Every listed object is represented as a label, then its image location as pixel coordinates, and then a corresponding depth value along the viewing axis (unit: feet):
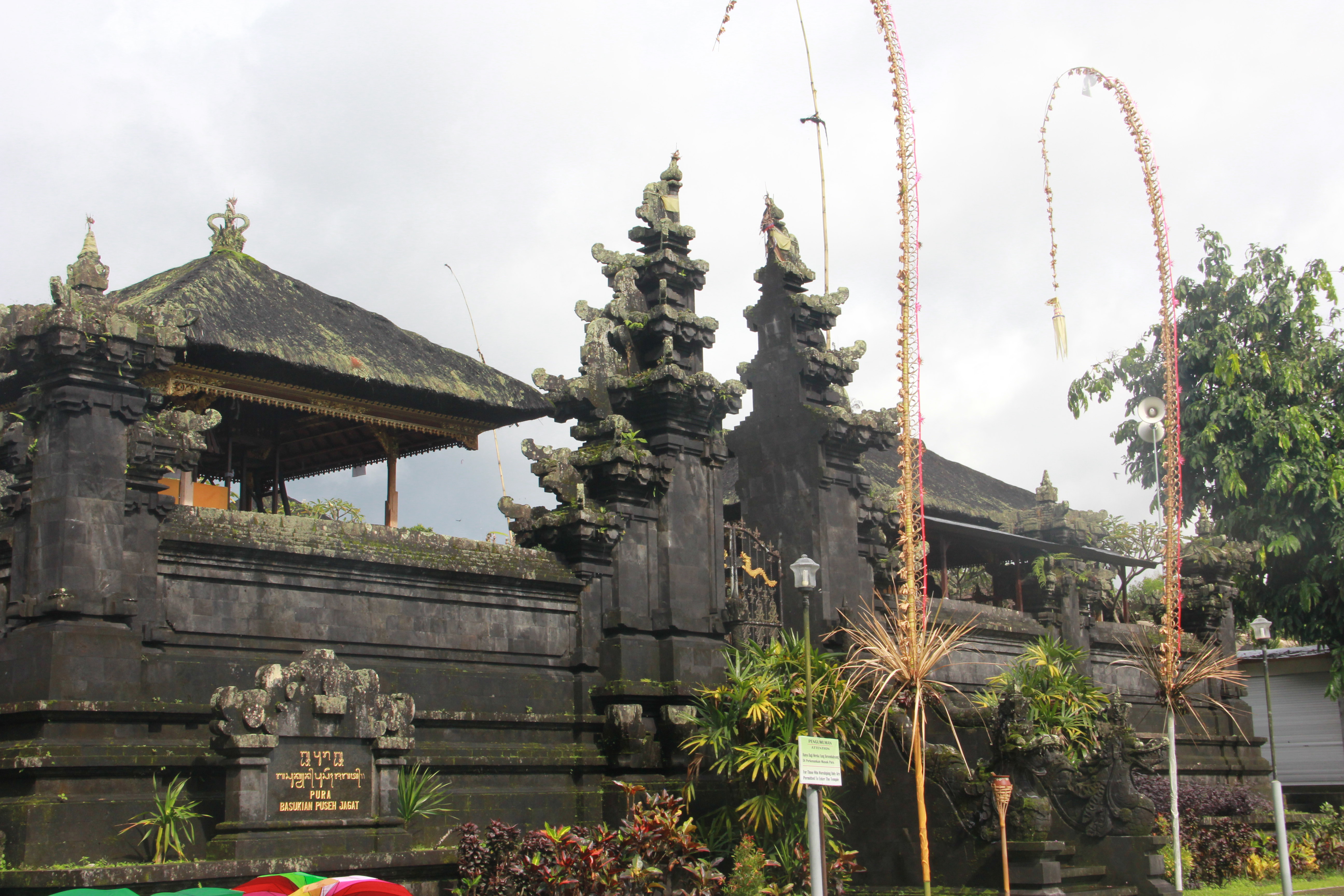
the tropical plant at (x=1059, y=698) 45.37
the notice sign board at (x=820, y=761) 34.50
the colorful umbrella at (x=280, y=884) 28.81
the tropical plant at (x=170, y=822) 31.83
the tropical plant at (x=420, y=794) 36.42
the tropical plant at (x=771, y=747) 41.93
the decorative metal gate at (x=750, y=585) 49.26
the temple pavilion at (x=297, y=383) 49.42
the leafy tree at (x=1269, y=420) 83.15
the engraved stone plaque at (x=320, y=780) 33.09
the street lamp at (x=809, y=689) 35.22
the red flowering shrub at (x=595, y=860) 35.19
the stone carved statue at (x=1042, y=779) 40.32
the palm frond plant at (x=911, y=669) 37.32
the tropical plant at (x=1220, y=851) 57.77
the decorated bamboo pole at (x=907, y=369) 37.60
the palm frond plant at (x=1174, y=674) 39.06
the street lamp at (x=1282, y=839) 40.45
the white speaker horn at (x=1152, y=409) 56.13
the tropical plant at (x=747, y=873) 38.47
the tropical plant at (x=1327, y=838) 67.26
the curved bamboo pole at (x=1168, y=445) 40.78
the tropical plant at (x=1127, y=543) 78.43
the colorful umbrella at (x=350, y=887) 26.21
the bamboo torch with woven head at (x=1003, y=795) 38.81
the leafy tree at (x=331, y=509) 82.84
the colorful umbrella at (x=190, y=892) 25.30
